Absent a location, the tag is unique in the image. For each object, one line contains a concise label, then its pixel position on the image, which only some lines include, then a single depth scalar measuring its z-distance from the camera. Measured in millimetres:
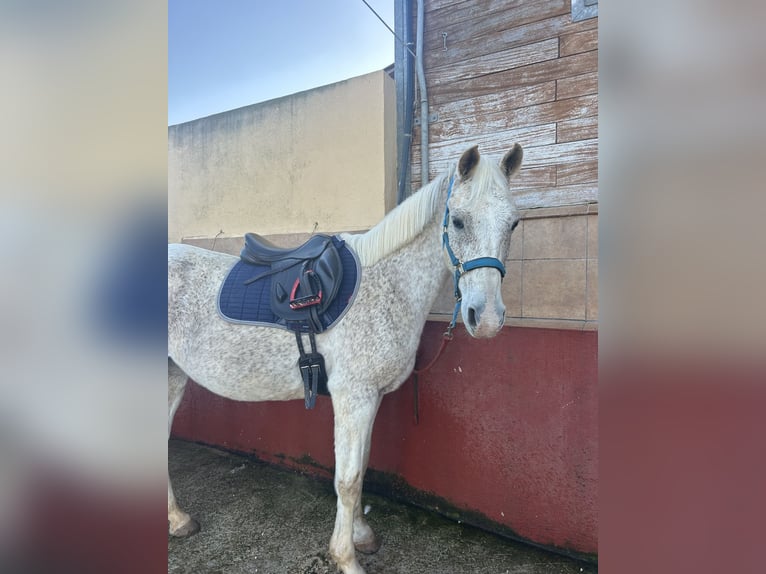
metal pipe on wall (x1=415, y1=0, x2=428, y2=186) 2531
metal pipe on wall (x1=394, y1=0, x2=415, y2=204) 2592
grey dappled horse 1708
